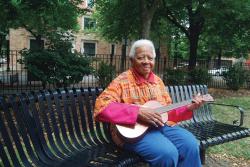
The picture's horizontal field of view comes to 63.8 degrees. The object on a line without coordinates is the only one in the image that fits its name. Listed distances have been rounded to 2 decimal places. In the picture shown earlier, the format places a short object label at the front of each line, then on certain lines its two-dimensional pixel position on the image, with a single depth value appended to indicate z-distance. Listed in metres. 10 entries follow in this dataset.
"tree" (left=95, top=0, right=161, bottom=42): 6.92
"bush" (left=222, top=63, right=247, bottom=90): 8.20
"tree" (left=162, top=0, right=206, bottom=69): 6.91
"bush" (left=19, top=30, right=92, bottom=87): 5.14
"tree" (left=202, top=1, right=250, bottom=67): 6.14
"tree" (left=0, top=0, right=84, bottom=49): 3.83
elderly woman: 1.80
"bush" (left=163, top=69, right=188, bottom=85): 7.20
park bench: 1.73
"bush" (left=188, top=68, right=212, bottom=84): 7.81
